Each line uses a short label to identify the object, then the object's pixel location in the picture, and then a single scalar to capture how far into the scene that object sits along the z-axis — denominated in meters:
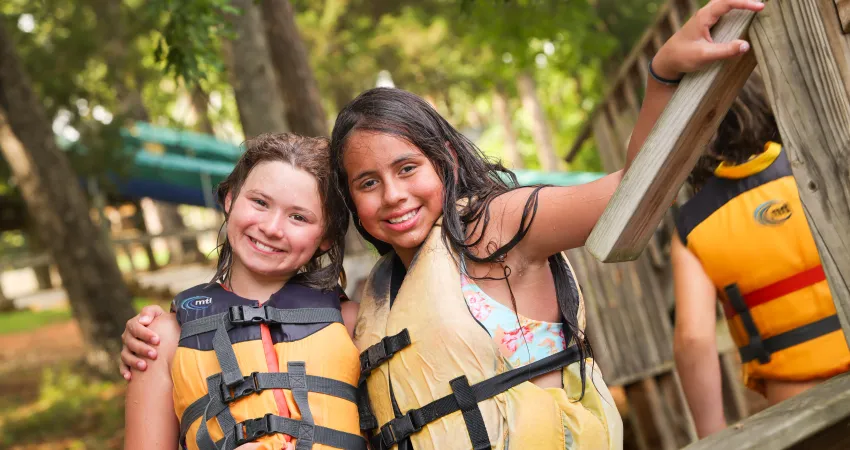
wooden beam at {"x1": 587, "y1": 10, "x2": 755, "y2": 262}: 1.66
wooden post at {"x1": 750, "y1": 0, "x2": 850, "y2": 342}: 1.51
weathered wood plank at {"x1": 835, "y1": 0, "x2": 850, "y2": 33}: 1.48
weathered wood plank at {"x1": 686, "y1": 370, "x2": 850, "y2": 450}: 1.51
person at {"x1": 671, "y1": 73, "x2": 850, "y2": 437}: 2.78
